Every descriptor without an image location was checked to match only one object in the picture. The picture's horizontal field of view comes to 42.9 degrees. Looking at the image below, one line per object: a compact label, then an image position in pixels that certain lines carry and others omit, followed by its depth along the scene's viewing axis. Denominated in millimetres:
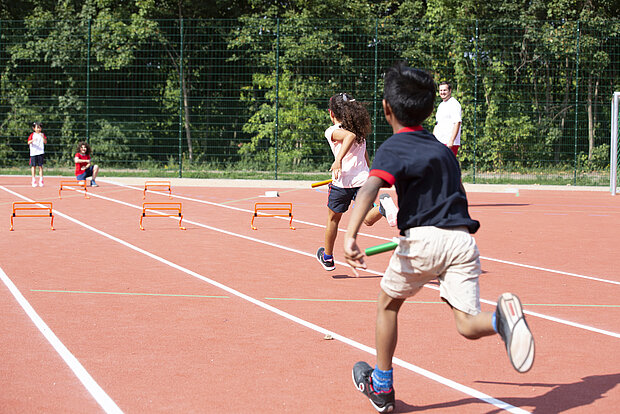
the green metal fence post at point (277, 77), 23000
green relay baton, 4176
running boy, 4133
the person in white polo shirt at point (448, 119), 12367
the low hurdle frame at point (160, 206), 12433
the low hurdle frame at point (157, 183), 20406
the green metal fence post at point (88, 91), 23875
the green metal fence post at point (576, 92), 21938
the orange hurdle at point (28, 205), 14834
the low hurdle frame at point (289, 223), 12277
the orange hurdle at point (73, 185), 17894
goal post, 19928
